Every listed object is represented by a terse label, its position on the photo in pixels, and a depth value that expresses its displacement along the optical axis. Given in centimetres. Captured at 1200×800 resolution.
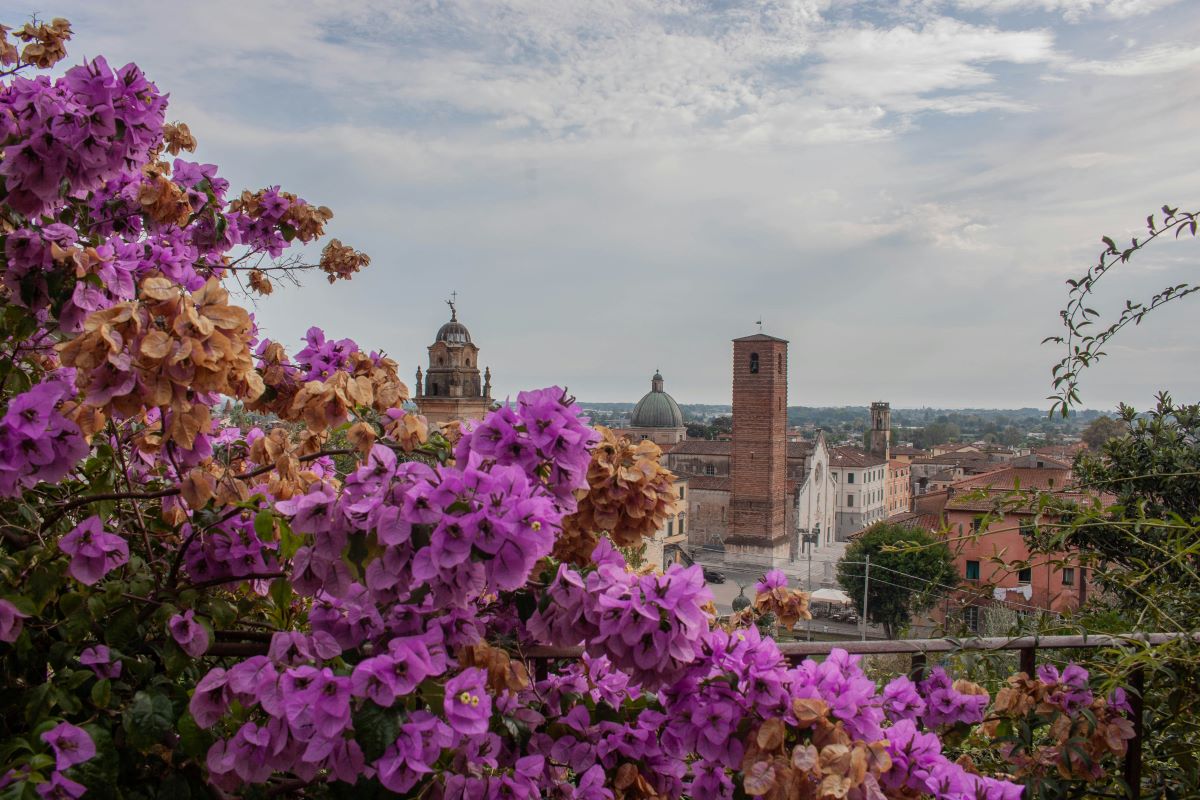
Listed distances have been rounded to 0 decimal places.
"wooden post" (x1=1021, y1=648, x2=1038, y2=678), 202
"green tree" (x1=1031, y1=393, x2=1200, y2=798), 186
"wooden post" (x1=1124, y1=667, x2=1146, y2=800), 194
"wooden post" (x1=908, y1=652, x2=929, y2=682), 199
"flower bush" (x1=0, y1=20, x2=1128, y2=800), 118
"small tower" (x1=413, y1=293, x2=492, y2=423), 3997
